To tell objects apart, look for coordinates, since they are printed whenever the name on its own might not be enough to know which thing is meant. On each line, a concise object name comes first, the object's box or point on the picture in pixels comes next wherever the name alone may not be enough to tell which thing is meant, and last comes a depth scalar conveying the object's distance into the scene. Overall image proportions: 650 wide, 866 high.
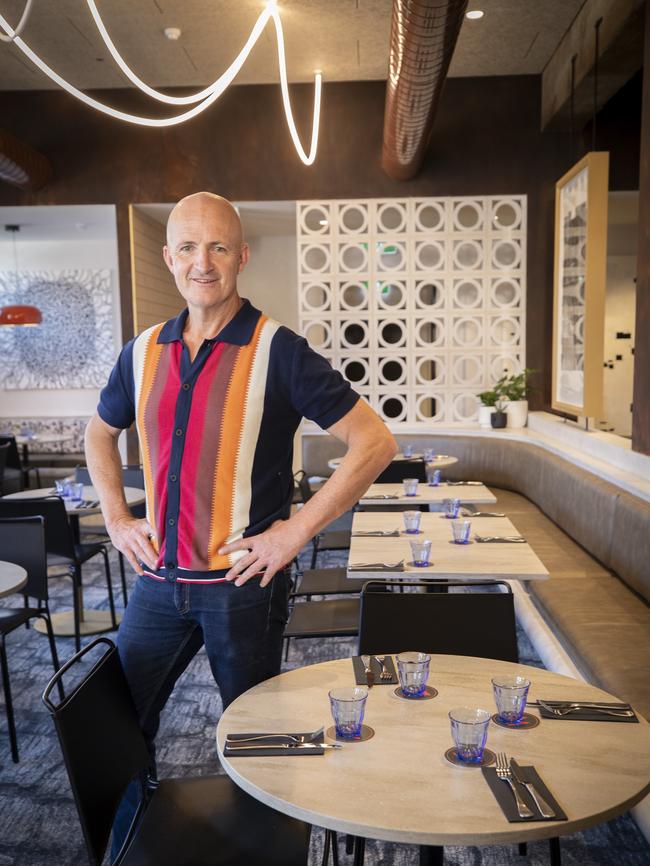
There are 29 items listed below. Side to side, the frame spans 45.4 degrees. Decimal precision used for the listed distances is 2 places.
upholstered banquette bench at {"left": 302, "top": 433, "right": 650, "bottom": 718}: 2.85
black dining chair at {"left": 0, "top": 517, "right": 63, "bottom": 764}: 3.39
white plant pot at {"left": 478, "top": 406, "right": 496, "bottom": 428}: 7.03
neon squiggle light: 2.53
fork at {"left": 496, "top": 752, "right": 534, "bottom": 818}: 1.23
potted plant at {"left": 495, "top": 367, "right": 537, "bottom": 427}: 6.92
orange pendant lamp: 8.81
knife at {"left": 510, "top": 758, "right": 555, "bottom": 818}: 1.23
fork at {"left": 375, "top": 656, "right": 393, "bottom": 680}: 1.78
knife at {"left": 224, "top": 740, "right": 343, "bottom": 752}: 1.45
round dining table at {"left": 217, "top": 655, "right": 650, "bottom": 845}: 1.22
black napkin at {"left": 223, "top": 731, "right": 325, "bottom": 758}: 1.43
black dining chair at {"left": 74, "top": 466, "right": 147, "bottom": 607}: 5.12
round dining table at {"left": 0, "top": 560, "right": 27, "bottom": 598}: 2.71
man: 1.73
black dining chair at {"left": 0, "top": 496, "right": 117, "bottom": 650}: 3.96
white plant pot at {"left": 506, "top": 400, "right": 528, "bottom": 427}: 6.91
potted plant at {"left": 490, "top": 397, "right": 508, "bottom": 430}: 6.87
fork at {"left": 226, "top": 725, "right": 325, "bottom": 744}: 1.47
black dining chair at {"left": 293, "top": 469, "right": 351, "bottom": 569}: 4.74
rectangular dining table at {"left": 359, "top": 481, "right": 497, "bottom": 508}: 4.34
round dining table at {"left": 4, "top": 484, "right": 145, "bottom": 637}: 4.28
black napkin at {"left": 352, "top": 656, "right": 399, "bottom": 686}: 1.76
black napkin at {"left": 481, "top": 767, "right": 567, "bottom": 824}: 1.22
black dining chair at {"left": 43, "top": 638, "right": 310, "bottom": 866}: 1.50
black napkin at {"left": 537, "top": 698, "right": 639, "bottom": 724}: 1.57
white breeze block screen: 7.09
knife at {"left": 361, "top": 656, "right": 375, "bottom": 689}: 1.76
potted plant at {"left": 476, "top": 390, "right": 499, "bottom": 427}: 6.88
